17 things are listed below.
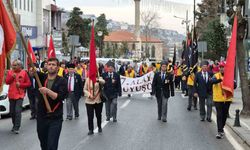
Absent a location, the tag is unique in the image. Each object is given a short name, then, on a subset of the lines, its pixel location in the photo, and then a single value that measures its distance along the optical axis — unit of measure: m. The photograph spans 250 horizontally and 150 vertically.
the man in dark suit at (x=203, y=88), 16.84
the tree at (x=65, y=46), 67.83
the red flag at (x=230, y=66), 12.11
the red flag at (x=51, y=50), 17.39
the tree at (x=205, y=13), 63.62
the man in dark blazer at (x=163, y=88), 16.92
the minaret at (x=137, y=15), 134.38
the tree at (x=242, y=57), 18.05
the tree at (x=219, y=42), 37.69
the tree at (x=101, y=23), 99.42
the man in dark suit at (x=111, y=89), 16.59
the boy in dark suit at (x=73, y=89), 17.03
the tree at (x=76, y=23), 75.38
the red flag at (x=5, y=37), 7.42
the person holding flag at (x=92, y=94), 13.53
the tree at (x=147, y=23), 119.56
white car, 17.75
